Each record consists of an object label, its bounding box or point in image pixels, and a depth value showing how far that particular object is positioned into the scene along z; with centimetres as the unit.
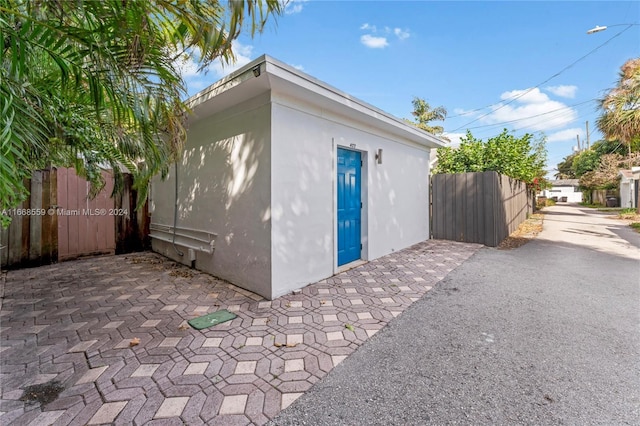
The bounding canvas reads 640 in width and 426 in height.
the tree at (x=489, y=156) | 865
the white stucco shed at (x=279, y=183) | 376
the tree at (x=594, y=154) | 2196
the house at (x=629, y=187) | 1712
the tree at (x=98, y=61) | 156
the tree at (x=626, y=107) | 781
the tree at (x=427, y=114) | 2067
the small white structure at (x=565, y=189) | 4038
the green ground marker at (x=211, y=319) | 294
